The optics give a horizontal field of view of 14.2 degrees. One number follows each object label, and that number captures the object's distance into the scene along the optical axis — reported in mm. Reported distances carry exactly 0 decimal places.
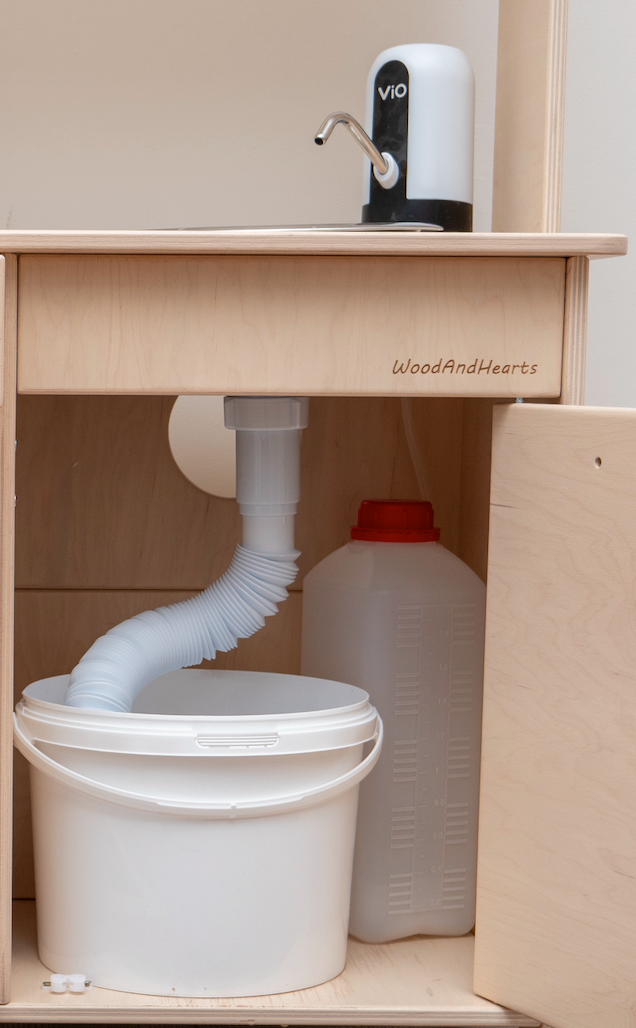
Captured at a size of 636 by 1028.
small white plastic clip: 1654
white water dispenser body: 1779
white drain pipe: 1753
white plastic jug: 1801
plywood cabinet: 1583
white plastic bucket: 1643
